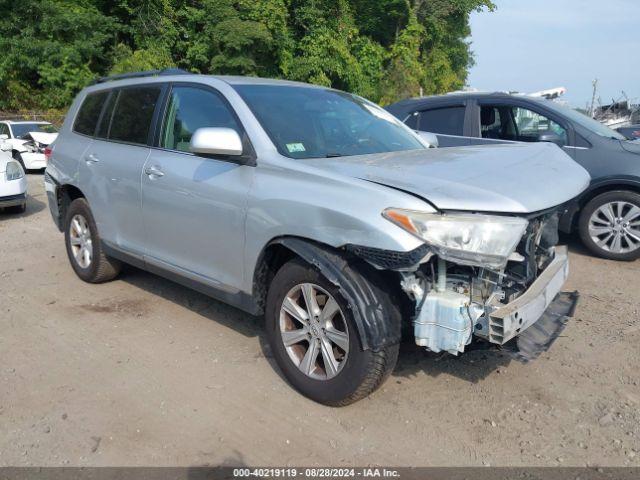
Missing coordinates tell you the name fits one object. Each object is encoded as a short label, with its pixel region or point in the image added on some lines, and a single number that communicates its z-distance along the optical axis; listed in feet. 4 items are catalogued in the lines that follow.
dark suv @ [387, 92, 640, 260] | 19.61
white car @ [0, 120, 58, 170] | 47.96
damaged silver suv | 9.14
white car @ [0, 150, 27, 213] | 27.63
